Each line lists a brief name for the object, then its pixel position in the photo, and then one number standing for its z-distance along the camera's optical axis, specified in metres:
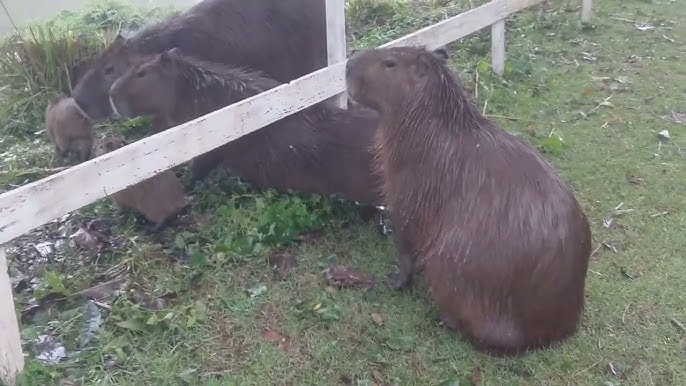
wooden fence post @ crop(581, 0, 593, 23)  6.82
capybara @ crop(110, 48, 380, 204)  3.88
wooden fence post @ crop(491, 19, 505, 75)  5.61
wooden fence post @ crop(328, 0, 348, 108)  4.23
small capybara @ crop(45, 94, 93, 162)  4.47
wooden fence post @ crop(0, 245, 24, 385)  2.53
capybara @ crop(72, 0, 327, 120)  4.67
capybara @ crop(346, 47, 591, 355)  2.79
